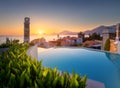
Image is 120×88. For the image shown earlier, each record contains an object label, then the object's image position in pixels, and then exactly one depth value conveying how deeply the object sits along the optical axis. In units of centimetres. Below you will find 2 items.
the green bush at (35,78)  87
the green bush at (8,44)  279
